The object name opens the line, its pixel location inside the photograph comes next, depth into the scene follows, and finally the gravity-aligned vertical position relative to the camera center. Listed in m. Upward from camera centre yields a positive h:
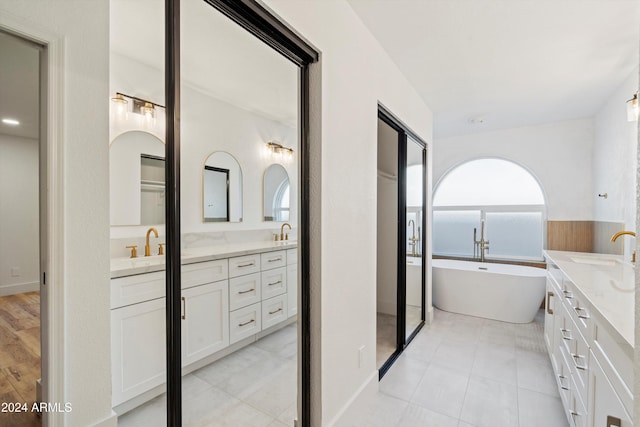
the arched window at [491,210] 4.28 +0.01
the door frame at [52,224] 0.65 -0.03
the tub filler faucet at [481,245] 4.49 -0.52
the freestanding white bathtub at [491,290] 3.47 -0.99
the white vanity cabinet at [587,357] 0.96 -0.63
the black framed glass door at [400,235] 2.82 -0.26
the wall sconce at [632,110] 2.30 +0.80
